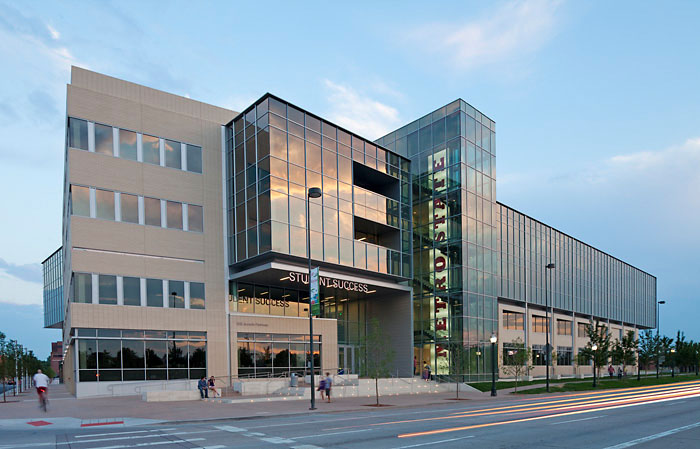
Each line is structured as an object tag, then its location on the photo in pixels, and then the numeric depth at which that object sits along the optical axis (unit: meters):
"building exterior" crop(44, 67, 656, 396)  31.44
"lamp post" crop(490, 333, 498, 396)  34.77
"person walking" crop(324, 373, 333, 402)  27.98
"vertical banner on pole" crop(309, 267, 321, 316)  24.91
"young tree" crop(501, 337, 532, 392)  40.31
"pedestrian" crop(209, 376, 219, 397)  28.11
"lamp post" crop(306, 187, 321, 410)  23.53
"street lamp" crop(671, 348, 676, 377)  66.78
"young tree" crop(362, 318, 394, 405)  30.31
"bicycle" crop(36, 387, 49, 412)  21.51
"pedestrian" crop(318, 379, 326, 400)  28.34
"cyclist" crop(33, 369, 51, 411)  21.11
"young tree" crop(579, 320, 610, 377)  48.31
